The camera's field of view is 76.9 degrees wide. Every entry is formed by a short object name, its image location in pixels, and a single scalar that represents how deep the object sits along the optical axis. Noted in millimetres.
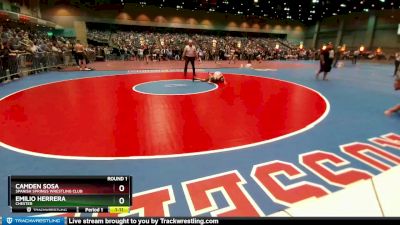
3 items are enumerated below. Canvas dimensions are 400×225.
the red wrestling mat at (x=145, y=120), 3803
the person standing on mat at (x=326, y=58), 10570
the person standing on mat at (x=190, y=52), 10901
